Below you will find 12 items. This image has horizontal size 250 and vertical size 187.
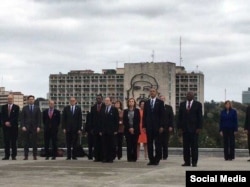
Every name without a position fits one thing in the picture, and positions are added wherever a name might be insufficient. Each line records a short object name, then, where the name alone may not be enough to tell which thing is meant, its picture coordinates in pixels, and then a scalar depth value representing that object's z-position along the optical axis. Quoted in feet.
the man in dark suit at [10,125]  57.06
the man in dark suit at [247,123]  55.26
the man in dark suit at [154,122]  48.21
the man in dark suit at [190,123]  47.60
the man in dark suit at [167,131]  55.57
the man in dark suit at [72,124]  57.16
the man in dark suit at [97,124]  53.78
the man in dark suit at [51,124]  57.93
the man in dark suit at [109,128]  52.06
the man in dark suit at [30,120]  56.95
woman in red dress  56.53
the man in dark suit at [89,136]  57.26
